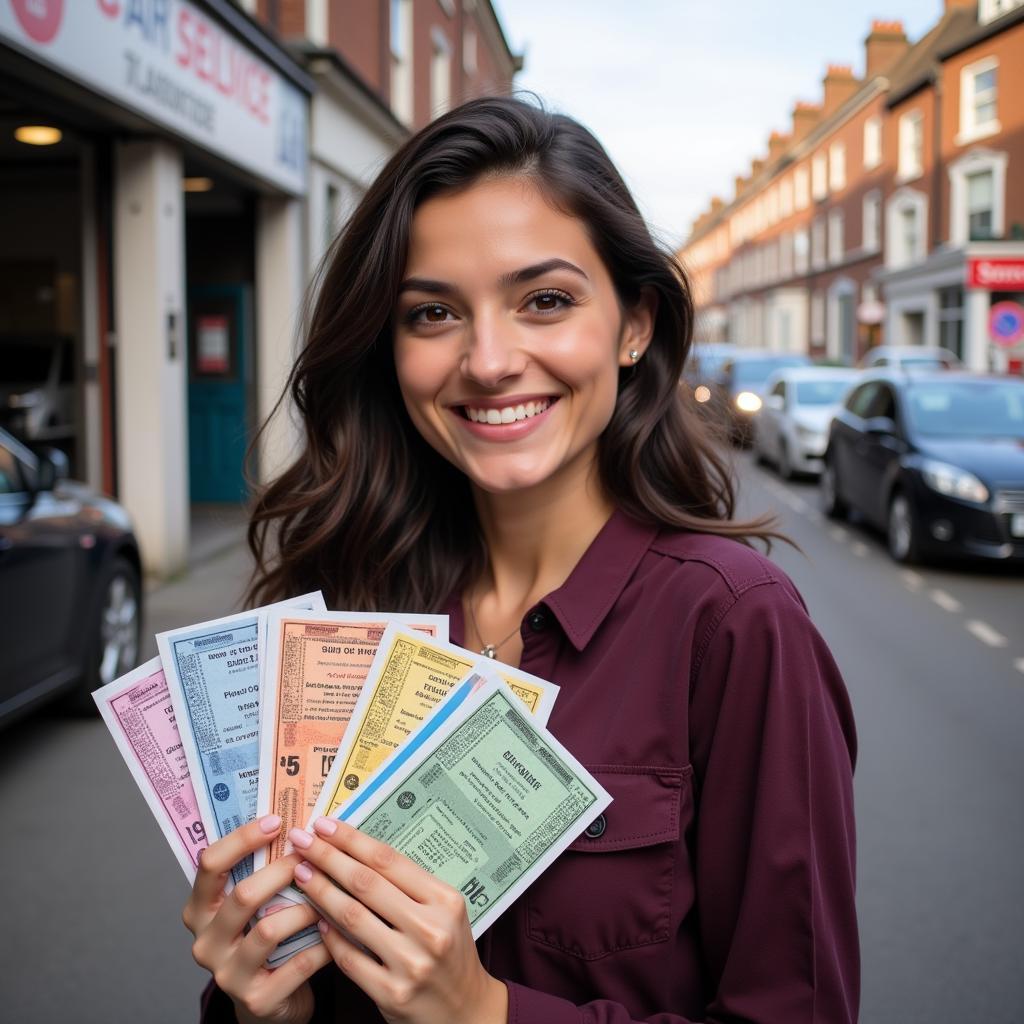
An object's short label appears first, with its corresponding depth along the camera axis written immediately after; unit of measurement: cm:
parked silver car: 1608
